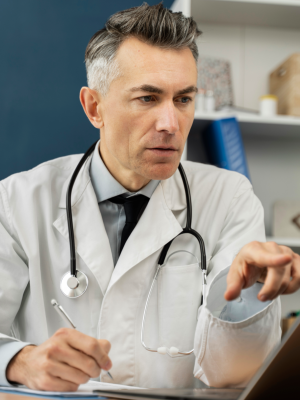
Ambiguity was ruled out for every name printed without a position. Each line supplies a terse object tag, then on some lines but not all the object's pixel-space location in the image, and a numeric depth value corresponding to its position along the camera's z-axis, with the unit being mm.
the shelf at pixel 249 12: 1653
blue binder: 1539
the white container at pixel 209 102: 1659
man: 987
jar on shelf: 1677
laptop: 437
